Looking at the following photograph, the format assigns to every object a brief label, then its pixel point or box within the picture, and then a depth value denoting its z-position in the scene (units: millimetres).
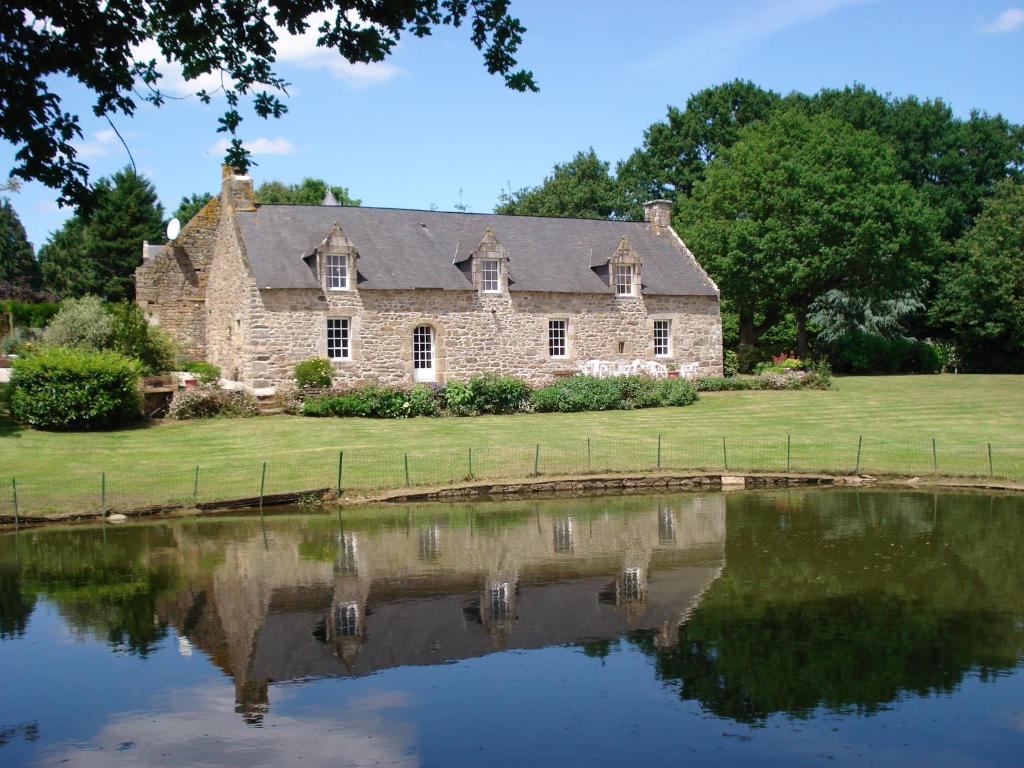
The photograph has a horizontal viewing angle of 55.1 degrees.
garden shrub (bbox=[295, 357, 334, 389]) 32031
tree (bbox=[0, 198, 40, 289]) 62875
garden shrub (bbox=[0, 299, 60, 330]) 48656
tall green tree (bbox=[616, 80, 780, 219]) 57969
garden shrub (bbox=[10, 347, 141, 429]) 27422
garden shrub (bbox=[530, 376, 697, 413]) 33281
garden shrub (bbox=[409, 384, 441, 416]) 31703
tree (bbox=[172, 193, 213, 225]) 66938
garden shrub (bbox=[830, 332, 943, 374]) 48469
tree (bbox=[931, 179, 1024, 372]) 47125
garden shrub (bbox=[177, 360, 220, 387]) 31438
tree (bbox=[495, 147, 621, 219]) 63125
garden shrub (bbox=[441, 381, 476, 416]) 32156
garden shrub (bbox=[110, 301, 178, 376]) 33062
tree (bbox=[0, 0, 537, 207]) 8398
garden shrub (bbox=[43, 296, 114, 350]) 32906
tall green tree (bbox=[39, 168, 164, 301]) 57562
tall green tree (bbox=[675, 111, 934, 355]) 42000
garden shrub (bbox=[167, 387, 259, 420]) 29906
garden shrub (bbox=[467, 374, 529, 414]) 32594
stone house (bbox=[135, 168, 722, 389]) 32938
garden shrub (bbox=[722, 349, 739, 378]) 41784
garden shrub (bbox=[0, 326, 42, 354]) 40494
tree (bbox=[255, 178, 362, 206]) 66500
